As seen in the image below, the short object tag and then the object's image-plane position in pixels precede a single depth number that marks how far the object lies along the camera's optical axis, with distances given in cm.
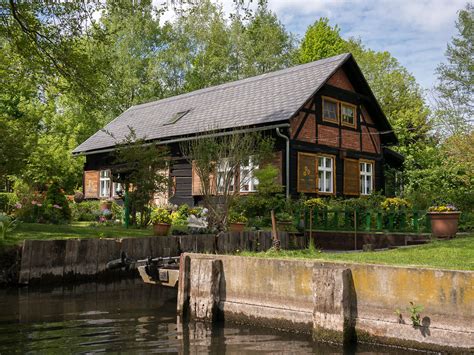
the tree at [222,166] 1433
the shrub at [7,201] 1883
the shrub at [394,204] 1611
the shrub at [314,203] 1702
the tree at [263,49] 4159
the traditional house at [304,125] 1880
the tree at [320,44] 4472
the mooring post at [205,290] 807
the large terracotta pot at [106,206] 2244
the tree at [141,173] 1442
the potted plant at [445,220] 1188
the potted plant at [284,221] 1543
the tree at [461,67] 3784
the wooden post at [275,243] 1007
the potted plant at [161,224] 1281
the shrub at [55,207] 1648
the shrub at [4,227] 1052
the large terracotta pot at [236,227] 1454
